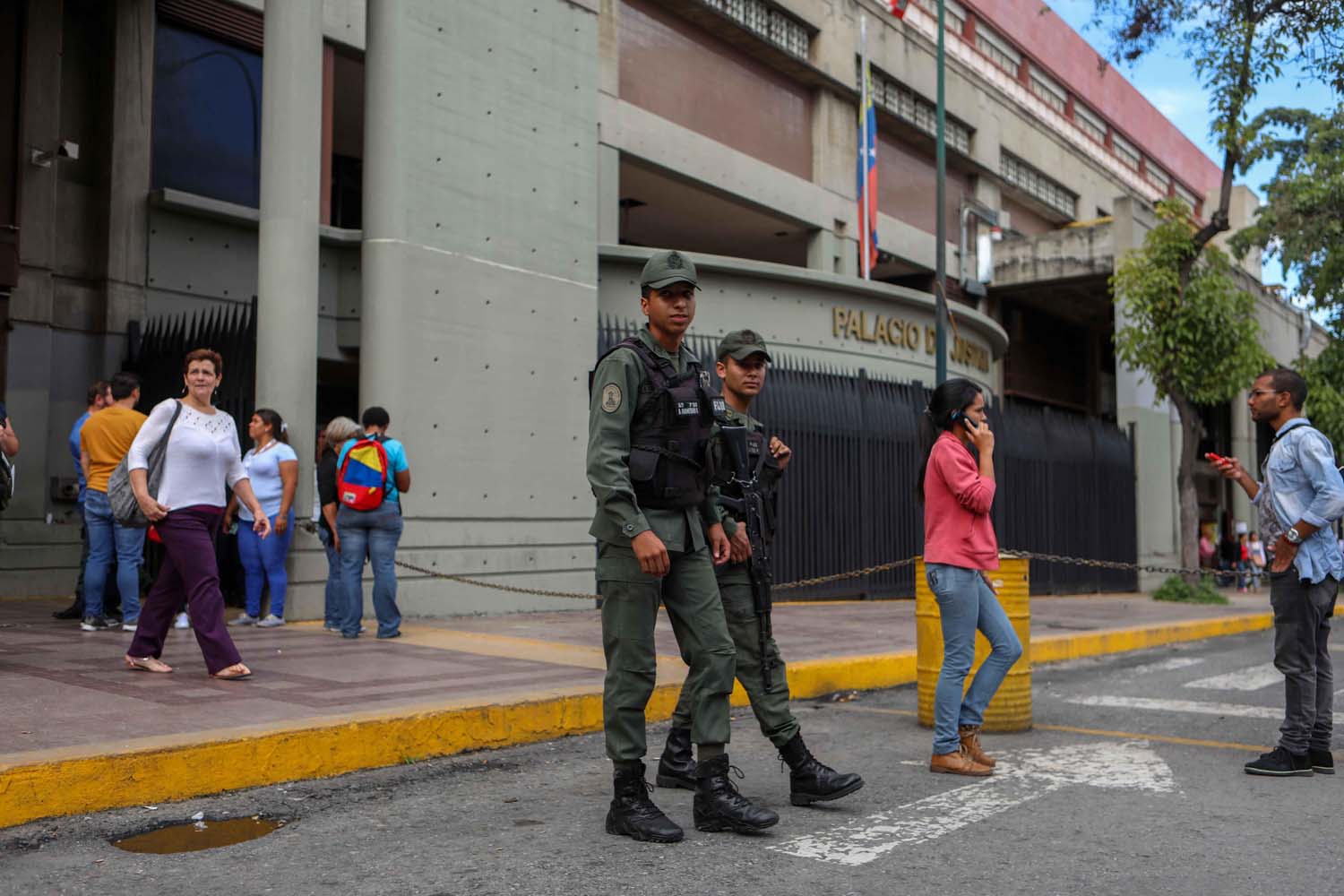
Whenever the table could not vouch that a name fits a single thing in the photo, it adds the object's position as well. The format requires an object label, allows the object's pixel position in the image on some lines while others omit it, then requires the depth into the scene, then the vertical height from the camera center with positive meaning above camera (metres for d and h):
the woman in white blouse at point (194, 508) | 6.40 +0.06
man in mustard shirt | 8.56 +0.16
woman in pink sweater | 5.25 -0.12
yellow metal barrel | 6.50 -0.72
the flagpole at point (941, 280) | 16.45 +3.46
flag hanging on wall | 20.41 +6.21
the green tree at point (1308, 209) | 22.50 +6.24
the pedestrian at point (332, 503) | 9.25 +0.14
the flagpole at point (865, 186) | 20.36 +5.92
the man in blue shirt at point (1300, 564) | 5.31 -0.17
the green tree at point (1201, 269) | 17.11 +4.14
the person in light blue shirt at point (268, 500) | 9.39 +0.16
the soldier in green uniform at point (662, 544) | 4.07 -0.09
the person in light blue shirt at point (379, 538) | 8.91 -0.14
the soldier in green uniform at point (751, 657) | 4.58 -0.53
